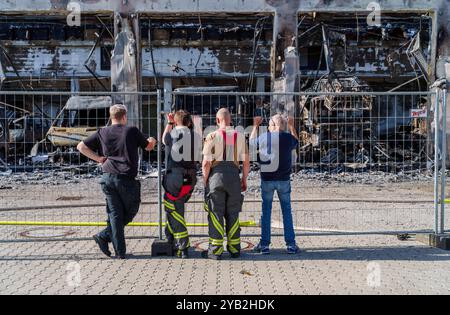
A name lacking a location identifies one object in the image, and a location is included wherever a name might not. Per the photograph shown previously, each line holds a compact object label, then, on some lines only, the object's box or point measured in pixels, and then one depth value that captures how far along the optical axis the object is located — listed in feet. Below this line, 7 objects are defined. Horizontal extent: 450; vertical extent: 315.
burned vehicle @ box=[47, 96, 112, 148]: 64.18
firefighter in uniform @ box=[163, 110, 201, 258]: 23.15
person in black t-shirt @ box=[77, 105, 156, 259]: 22.67
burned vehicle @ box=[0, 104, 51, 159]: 53.55
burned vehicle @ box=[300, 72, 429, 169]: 54.85
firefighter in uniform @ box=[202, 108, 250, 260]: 22.71
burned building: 88.58
